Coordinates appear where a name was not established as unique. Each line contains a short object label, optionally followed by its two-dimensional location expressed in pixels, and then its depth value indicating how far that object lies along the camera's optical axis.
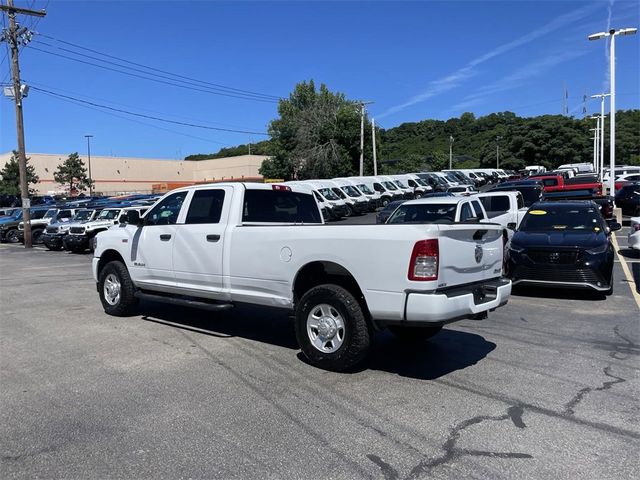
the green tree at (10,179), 69.64
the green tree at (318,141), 59.12
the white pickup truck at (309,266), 5.04
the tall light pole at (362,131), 52.84
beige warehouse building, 85.12
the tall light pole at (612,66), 25.23
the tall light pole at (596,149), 64.80
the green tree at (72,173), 76.56
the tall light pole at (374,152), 52.95
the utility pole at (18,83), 25.70
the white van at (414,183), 41.19
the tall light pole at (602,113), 44.47
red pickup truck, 23.05
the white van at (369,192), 36.22
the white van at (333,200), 31.39
